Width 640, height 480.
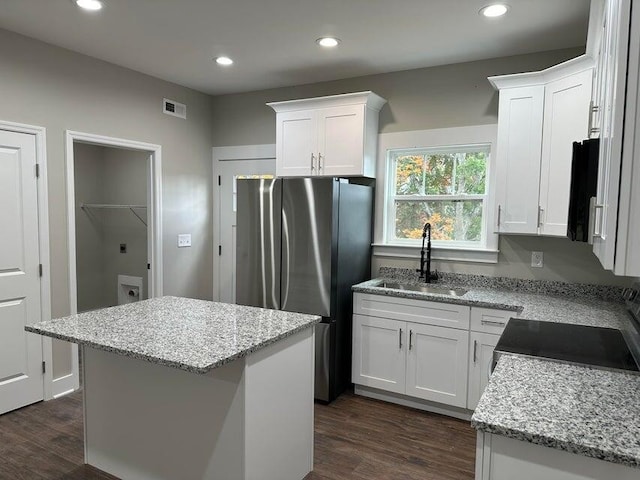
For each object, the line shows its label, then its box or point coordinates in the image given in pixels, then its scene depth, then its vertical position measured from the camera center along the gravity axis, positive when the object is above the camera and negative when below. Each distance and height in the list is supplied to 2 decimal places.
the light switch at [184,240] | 4.44 -0.28
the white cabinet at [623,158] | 1.12 +0.16
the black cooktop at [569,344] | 1.75 -0.56
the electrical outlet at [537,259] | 3.30 -0.31
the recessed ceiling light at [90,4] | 2.58 +1.24
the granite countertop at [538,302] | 2.49 -0.56
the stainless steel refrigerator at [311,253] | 3.37 -0.31
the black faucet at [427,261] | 3.59 -0.36
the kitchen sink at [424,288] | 3.50 -0.59
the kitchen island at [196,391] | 1.90 -0.86
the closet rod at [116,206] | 5.05 +0.06
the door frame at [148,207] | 3.45 +0.00
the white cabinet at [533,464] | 1.15 -0.67
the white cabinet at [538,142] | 2.75 +0.51
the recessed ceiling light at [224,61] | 3.54 +1.25
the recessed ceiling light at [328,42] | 3.08 +1.24
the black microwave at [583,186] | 1.56 +0.12
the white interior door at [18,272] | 3.09 -0.45
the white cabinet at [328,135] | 3.62 +0.69
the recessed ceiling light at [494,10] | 2.54 +1.23
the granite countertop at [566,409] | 1.14 -0.57
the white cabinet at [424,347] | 3.03 -0.95
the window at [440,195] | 3.60 +0.19
